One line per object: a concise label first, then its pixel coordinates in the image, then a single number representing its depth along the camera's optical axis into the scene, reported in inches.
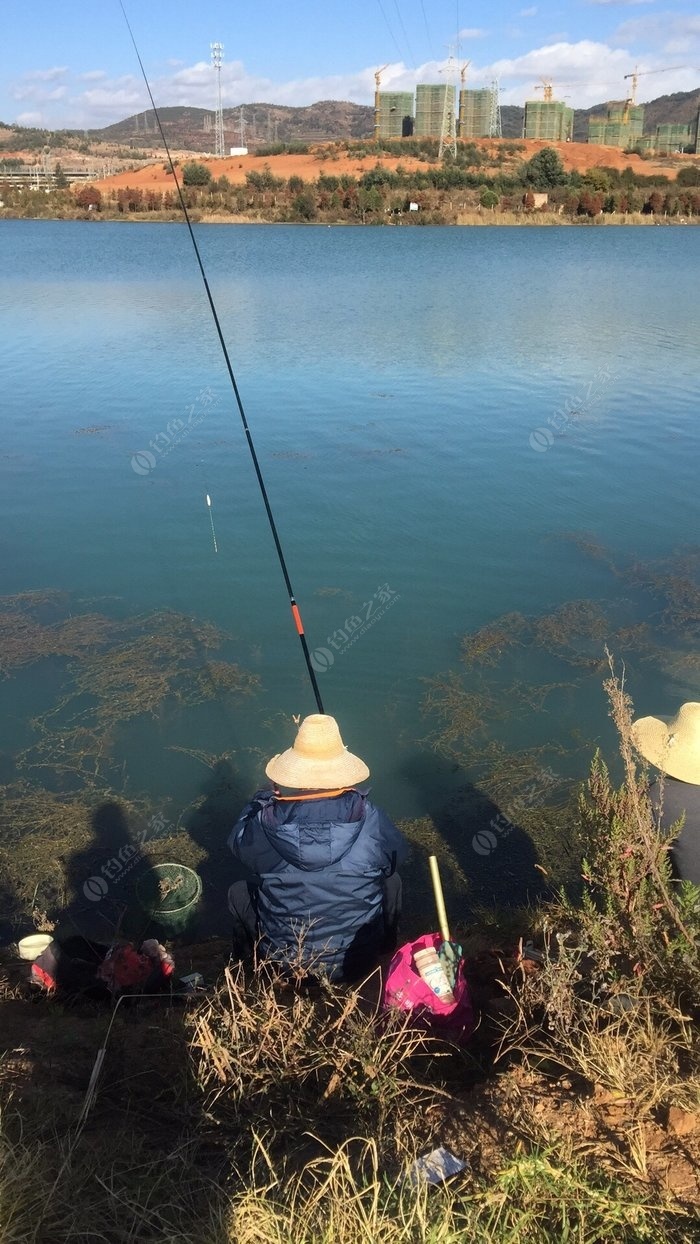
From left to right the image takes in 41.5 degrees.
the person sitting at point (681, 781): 131.0
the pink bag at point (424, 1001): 117.4
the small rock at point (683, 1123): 90.8
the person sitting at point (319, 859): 124.4
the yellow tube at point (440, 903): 122.3
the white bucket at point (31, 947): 158.9
